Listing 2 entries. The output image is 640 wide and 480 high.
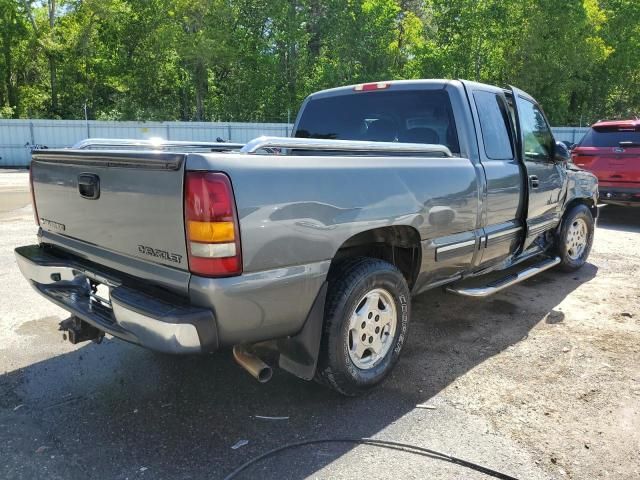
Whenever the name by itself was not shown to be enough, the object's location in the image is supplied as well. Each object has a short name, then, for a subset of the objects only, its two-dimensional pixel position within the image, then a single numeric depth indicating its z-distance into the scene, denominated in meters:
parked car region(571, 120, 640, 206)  8.99
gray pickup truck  2.47
